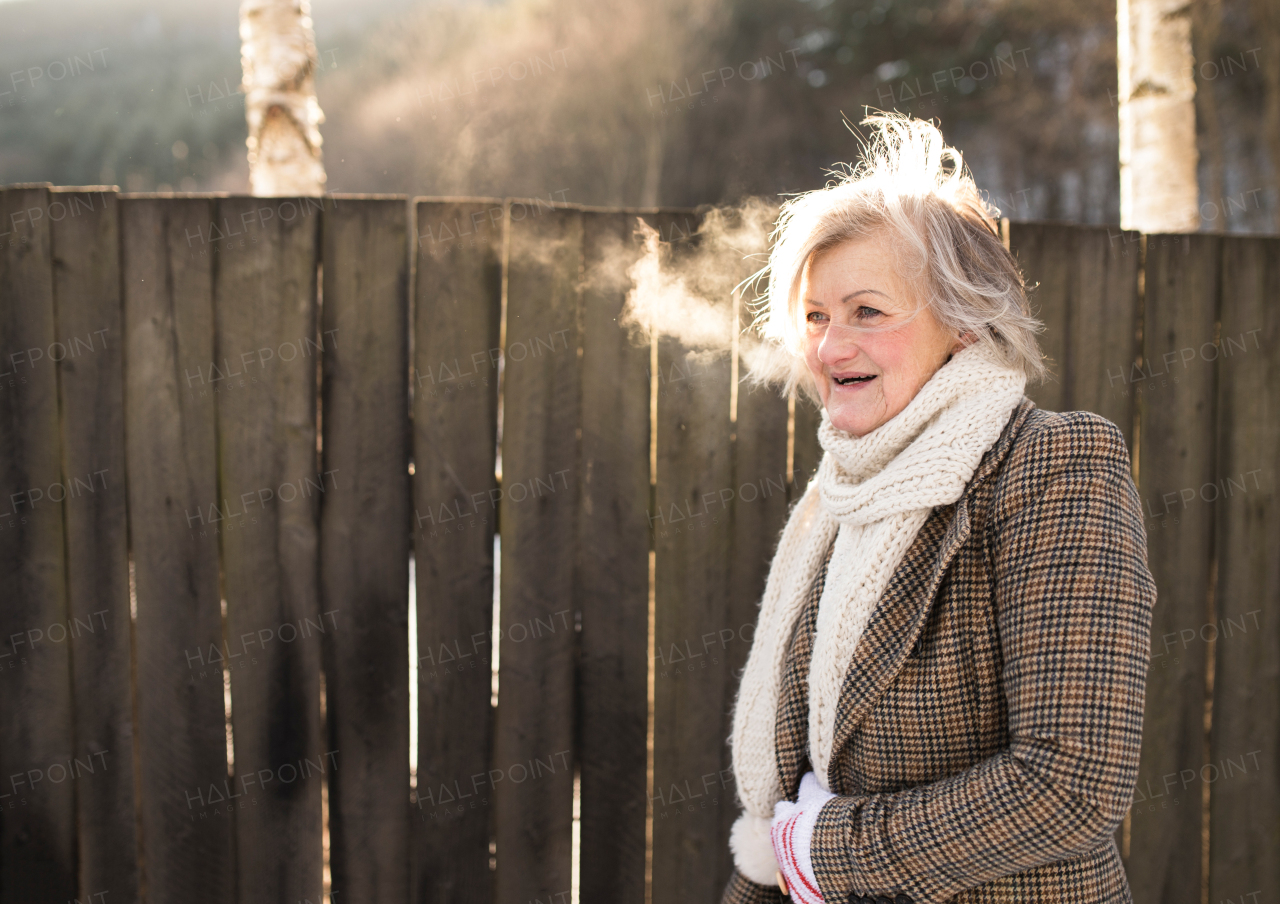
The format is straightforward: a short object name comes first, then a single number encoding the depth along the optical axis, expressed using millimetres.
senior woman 1062
